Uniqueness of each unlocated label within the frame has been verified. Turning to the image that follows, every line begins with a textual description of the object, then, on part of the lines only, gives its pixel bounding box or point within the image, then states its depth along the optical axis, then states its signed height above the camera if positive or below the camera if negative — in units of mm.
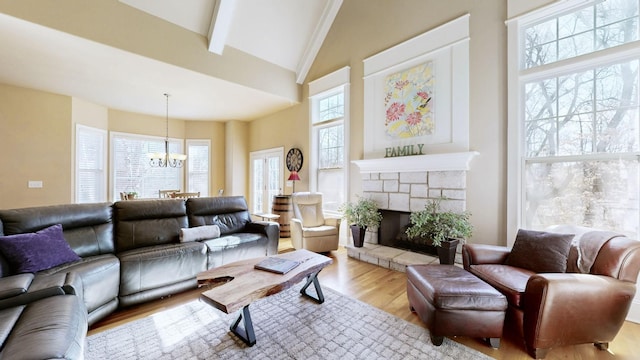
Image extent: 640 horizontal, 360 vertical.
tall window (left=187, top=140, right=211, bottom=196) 6898 +356
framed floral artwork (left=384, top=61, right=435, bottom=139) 3469 +1112
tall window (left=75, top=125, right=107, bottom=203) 5117 +299
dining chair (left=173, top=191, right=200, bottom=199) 5272 -334
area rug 1737 -1187
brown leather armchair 1651 -810
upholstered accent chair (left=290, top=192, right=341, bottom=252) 3913 -768
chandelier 4535 +417
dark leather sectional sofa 1251 -709
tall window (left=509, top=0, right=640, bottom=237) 2262 +637
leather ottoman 1771 -923
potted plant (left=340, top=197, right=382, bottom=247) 3885 -587
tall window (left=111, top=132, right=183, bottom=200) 5918 +248
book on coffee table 2039 -717
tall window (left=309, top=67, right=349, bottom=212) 4602 +820
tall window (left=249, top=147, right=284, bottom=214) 6134 +56
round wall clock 5441 +432
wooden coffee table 1597 -743
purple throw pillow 1900 -567
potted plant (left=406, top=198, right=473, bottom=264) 2941 -579
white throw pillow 2893 -633
